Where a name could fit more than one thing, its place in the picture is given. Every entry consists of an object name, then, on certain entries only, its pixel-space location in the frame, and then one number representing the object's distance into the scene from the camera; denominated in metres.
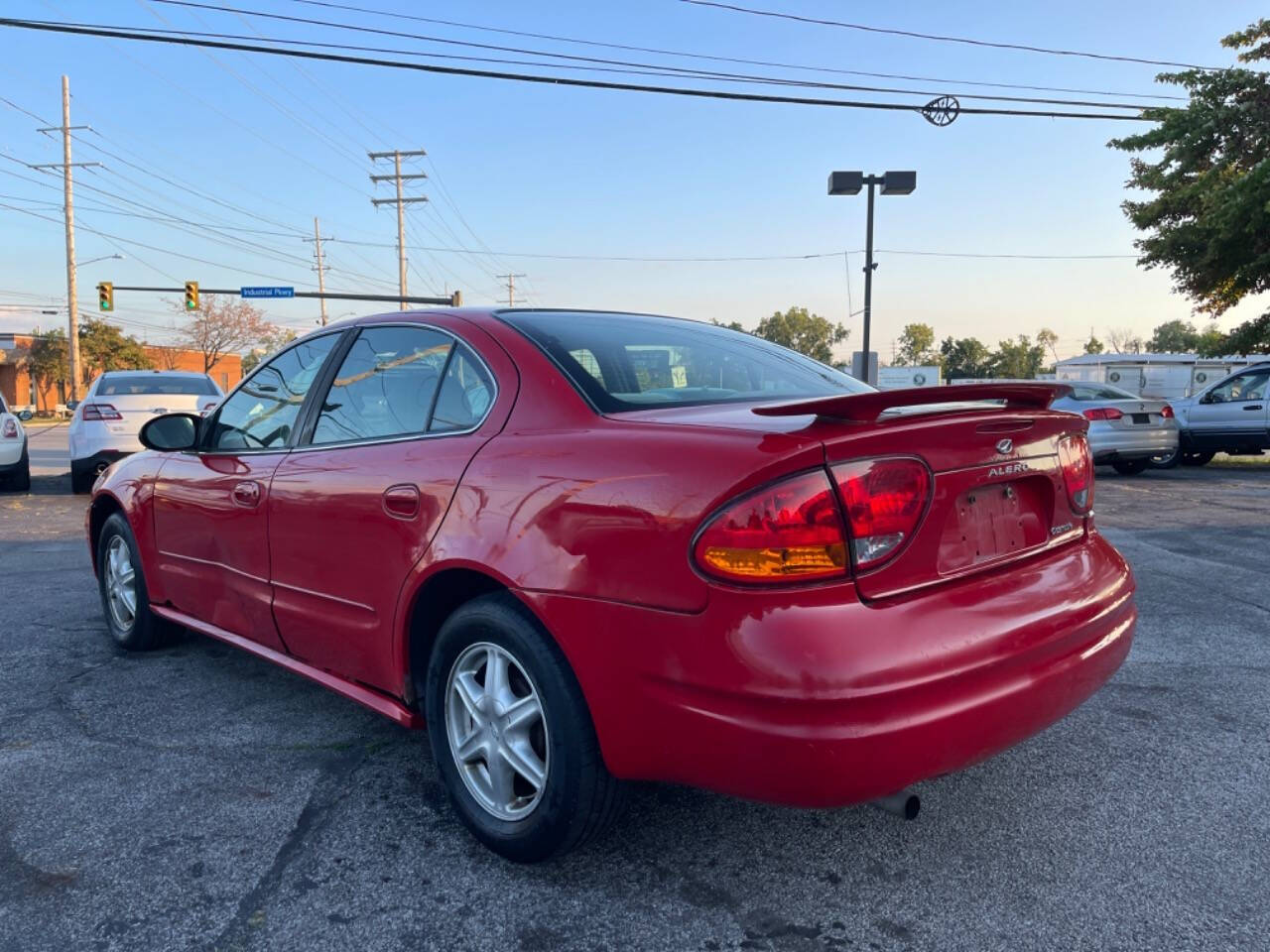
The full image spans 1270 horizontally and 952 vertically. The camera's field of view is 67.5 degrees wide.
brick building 54.06
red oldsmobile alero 2.04
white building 40.31
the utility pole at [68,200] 39.12
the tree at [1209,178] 17.78
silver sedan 12.95
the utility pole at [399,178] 50.94
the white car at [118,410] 11.01
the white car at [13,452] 11.58
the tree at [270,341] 69.56
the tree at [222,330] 65.31
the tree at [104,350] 53.47
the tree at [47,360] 54.94
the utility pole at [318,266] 67.62
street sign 35.05
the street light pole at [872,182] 17.53
